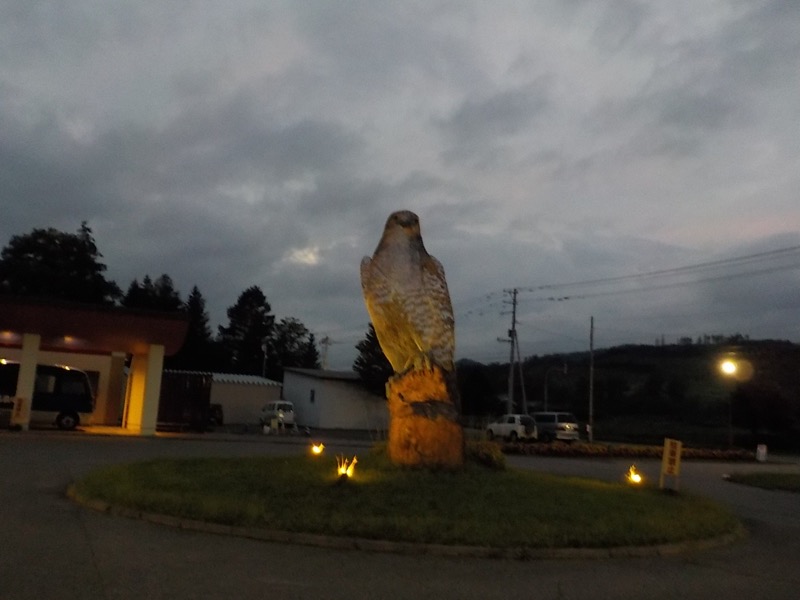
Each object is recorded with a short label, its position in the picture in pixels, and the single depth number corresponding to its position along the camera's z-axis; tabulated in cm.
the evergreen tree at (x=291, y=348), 8489
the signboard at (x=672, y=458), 1504
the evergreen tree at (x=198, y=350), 6762
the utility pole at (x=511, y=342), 4794
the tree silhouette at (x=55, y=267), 5534
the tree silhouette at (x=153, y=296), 6712
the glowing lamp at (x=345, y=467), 1259
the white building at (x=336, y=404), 4919
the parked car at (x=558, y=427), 4116
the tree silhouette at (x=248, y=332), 8219
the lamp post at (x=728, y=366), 2518
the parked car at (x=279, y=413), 4266
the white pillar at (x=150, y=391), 3048
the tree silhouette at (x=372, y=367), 4969
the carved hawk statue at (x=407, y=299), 1473
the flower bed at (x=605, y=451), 3150
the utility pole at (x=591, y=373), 4644
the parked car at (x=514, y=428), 4003
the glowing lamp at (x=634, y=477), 1616
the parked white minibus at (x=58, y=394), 3045
